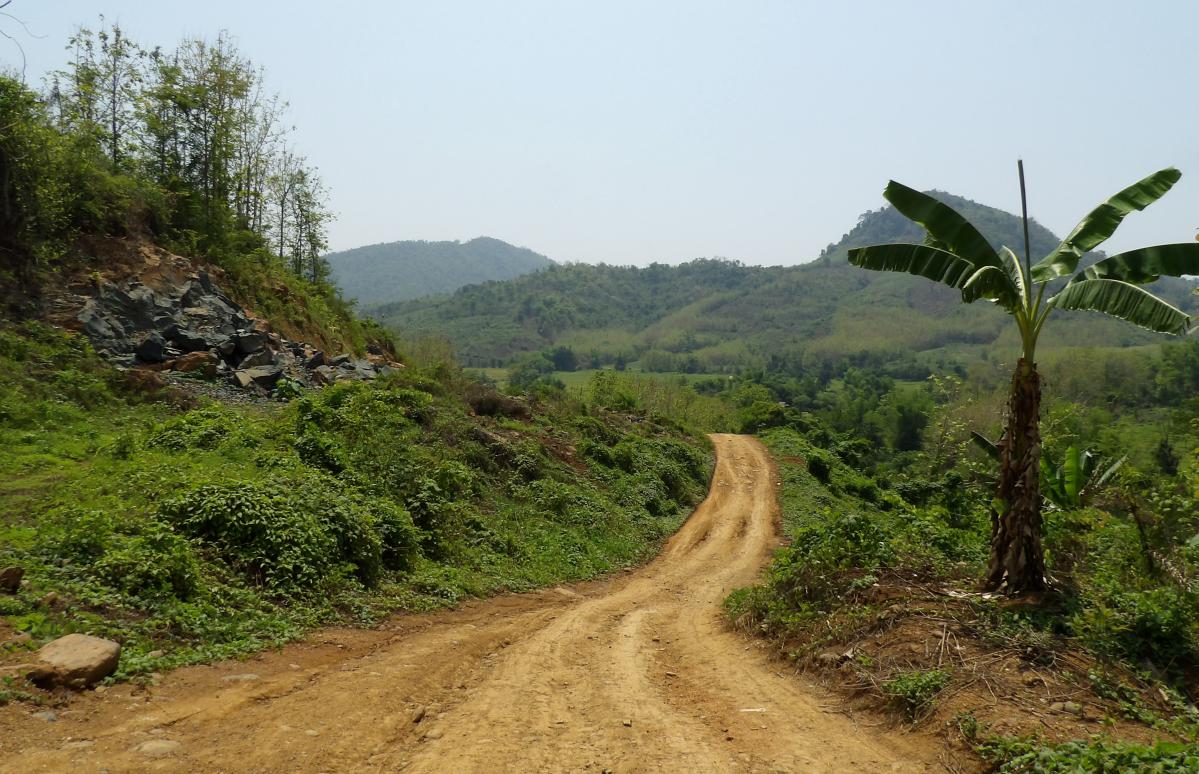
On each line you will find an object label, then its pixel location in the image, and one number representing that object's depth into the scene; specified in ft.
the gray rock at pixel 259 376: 69.31
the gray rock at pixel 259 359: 72.97
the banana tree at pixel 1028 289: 26.61
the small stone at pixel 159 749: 17.56
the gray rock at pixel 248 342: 75.20
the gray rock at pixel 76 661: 19.89
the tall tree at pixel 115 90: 95.09
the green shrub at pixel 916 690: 21.97
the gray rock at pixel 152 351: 66.64
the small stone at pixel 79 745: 17.21
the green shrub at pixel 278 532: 31.58
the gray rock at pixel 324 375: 77.77
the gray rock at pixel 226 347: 72.90
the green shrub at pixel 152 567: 26.21
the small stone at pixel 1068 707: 20.42
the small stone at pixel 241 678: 23.09
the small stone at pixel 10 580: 23.75
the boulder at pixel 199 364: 67.51
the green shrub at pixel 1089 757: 15.72
